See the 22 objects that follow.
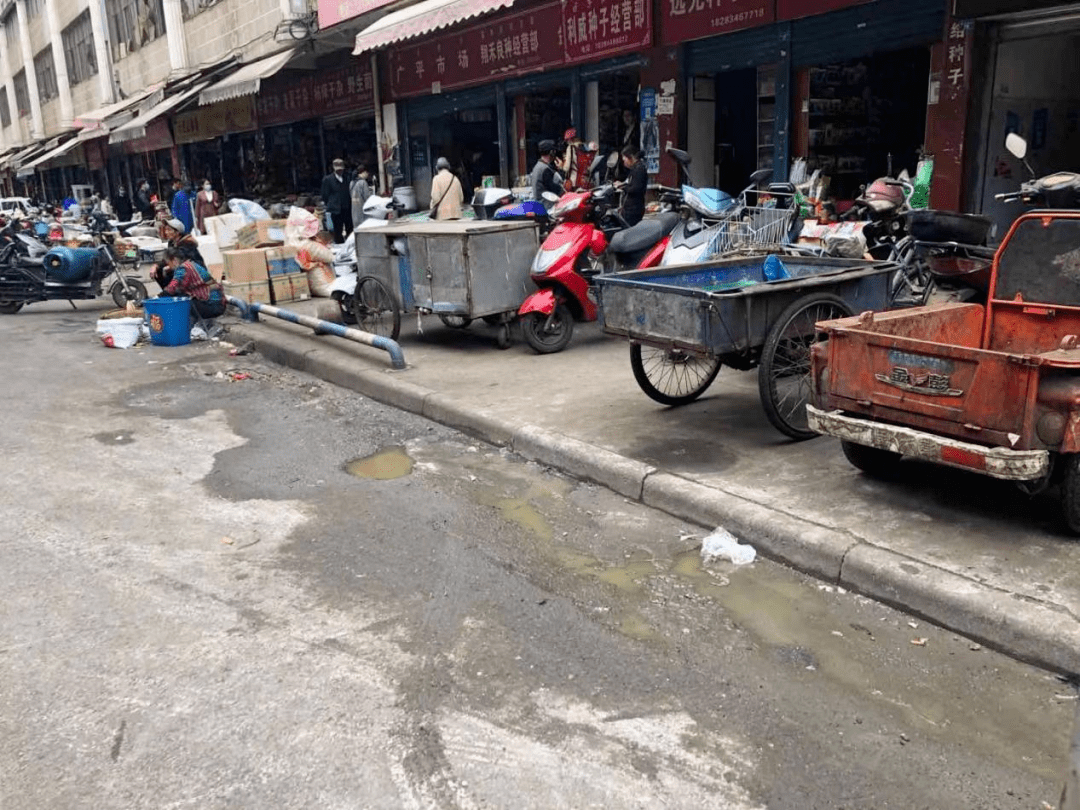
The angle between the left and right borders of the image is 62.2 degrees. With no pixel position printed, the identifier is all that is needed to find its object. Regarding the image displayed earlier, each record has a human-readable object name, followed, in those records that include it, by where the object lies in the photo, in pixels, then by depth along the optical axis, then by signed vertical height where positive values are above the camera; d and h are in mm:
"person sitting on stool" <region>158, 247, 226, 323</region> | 10875 -1190
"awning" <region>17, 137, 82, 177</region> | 35225 +1452
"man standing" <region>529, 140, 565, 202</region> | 11781 -24
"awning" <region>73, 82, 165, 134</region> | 27203 +2495
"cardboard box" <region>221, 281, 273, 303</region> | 12375 -1428
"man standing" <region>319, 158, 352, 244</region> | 17688 -232
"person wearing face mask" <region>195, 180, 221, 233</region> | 21016 -395
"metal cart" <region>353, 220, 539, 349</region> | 8414 -860
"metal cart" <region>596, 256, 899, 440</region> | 5344 -880
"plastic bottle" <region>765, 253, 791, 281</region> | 6348 -695
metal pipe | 8438 -1461
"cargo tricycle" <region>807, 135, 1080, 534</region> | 3910 -993
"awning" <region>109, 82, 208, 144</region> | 21734 +1798
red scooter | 8305 -792
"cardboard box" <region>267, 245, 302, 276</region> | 12500 -1059
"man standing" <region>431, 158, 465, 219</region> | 13797 -247
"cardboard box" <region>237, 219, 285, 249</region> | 13625 -728
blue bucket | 10820 -1555
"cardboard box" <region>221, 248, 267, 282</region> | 12289 -1062
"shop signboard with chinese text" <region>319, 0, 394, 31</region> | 15328 +2982
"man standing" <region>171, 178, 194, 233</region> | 21359 -455
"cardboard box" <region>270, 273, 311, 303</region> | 12602 -1444
